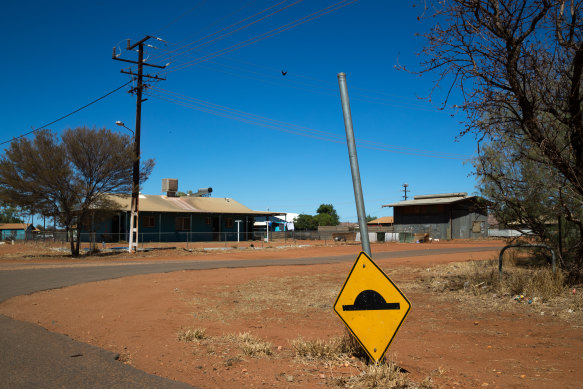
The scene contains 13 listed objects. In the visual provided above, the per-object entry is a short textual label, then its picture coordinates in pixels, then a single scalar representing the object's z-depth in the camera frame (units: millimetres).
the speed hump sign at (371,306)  5418
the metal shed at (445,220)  51344
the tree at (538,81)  9320
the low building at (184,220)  43656
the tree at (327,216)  102150
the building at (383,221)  98288
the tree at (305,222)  96375
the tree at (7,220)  114325
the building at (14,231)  53394
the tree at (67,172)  27203
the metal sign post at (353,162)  6129
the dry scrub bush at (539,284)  9648
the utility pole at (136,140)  30297
